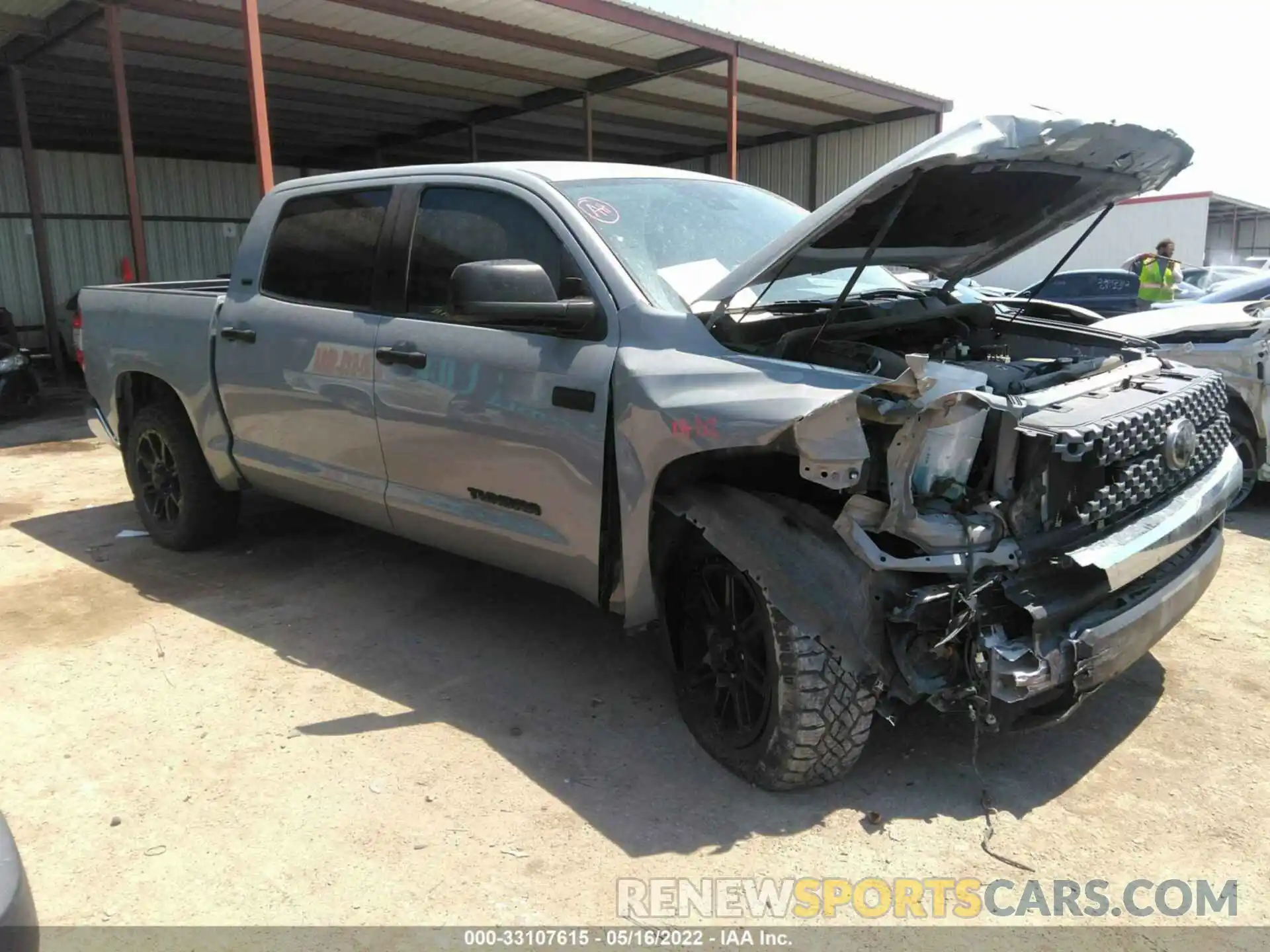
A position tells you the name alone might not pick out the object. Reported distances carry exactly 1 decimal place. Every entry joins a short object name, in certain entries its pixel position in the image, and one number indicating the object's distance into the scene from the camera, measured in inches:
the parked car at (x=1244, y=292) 382.9
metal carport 395.5
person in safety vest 423.2
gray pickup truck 100.7
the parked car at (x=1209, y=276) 657.6
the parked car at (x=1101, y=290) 526.9
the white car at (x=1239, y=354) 206.1
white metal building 929.5
